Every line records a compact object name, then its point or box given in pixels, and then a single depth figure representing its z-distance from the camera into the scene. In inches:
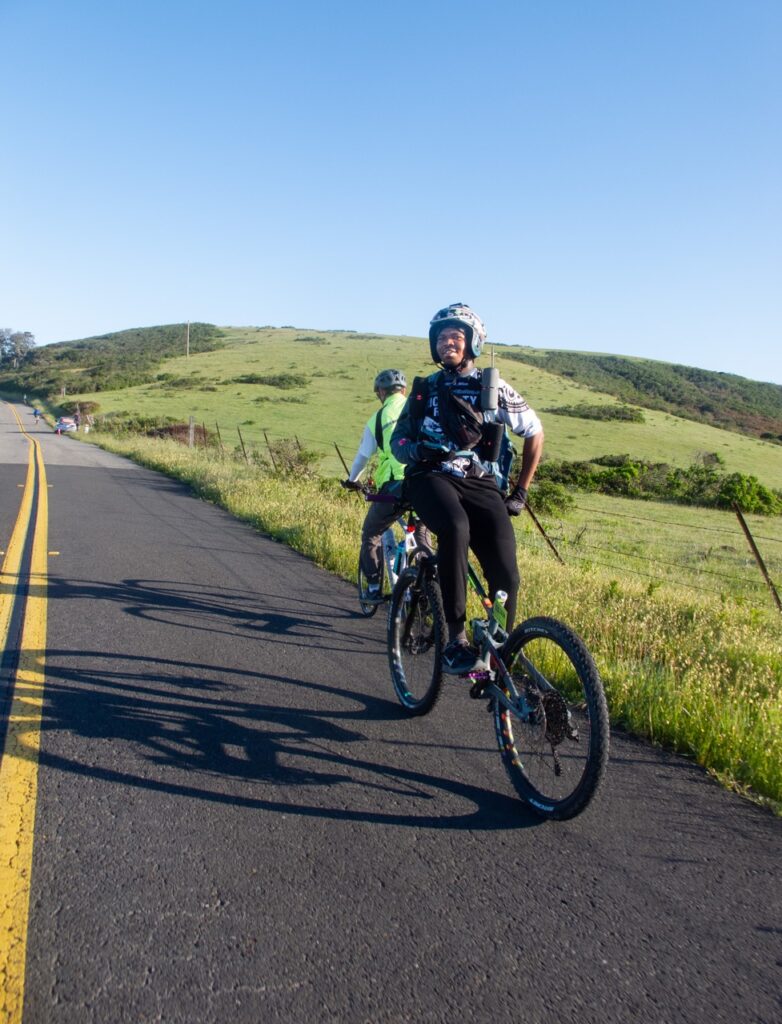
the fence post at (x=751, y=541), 366.4
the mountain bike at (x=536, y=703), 128.0
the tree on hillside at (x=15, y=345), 6471.5
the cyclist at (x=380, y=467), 255.8
